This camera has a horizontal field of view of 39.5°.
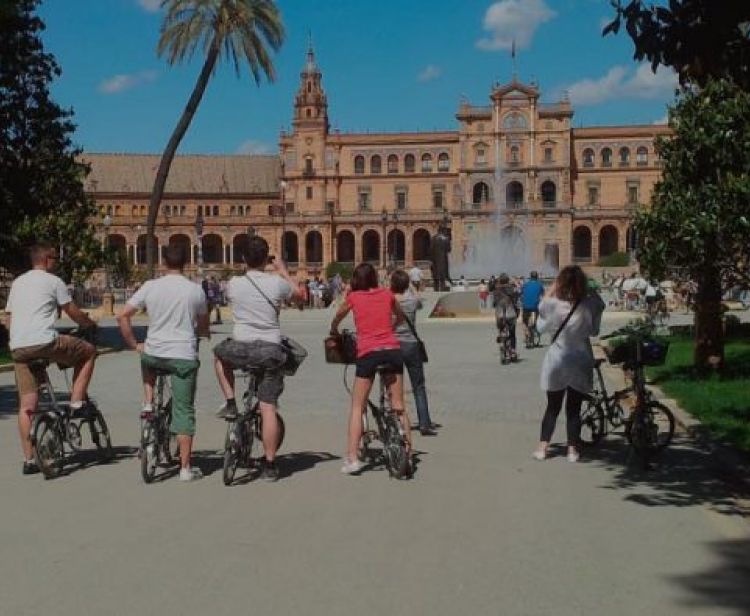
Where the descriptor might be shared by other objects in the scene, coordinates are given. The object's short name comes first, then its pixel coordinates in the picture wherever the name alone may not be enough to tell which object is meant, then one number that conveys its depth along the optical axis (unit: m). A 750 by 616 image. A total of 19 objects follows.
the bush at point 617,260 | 88.75
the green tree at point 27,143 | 21.59
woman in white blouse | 8.23
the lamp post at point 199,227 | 46.89
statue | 56.65
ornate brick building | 101.06
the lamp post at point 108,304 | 41.91
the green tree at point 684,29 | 6.09
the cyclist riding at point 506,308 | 17.55
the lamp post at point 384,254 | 97.20
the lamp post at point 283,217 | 101.44
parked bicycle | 8.12
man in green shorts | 7.34
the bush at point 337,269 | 86.19
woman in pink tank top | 7.69
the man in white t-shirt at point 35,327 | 7.63
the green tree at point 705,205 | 12.25
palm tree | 27.86
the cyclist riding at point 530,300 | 21.20
